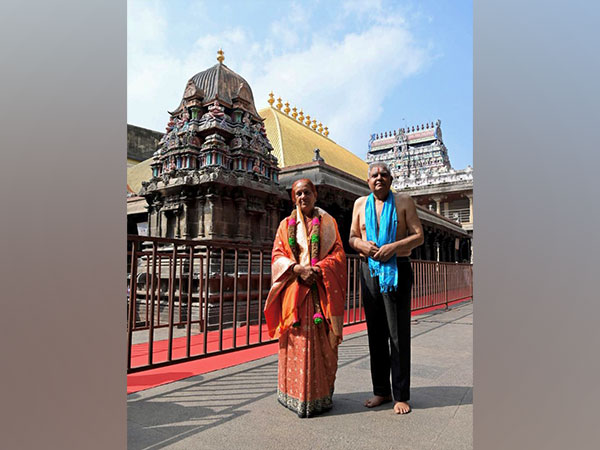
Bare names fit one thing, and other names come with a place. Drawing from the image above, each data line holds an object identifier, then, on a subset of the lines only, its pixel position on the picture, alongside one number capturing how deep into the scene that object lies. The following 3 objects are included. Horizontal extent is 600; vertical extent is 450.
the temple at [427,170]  29.00
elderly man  2.36
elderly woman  2.31
